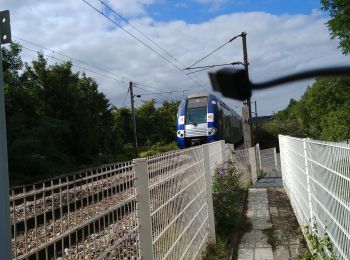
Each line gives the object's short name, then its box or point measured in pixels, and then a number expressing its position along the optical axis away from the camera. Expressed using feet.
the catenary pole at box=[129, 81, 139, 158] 114.42
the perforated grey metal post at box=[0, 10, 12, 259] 5.73
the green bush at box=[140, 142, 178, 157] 121.16
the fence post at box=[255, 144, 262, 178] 58.86
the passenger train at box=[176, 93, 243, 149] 67.99
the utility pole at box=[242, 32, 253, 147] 63.21
